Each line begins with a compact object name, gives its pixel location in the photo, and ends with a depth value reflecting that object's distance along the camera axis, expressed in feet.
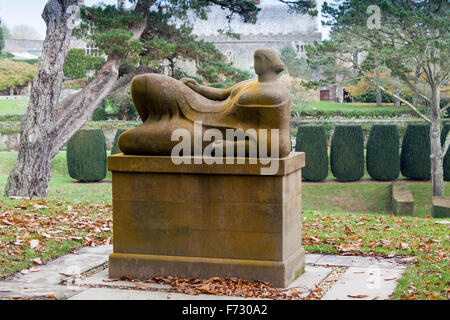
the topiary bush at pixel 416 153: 60.90
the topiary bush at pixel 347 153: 61.46
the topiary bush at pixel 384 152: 61.21
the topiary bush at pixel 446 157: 62.34
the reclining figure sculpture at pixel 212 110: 16.08
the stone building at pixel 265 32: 138.62
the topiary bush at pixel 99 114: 98.89
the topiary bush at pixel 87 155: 63.21
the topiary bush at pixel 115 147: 60.53
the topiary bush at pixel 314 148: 61.67
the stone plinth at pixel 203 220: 15.90
